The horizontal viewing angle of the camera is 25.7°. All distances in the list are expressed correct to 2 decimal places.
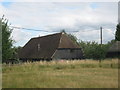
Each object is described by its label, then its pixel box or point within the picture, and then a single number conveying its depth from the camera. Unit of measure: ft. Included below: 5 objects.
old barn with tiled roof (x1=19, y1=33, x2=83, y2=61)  169.81
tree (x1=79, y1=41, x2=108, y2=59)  210.59
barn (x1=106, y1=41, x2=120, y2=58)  179.81
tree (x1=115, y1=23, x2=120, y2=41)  221.87
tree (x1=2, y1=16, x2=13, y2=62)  132.57
